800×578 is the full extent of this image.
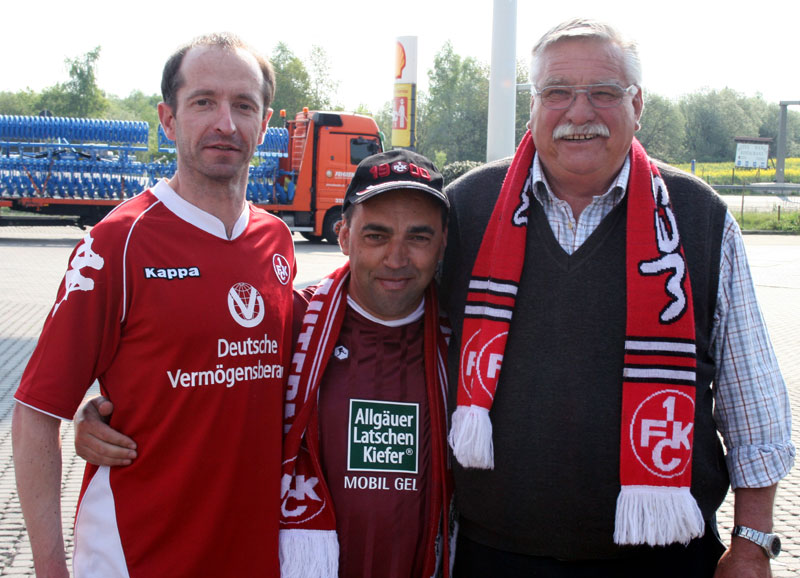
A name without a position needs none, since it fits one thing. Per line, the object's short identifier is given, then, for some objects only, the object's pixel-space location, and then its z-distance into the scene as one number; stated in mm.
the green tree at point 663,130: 61594
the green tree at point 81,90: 46562
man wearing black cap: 2404
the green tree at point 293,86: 55094
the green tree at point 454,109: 58844
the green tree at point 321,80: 57656
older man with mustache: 2258
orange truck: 19656
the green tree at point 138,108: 70994
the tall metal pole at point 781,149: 40125
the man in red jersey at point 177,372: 2117
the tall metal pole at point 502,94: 13672
